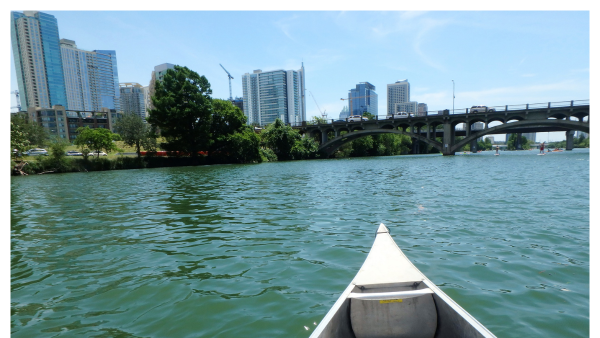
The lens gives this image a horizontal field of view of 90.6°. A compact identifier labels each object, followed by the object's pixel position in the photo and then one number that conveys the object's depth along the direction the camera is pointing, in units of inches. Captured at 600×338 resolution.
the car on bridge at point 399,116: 3036.4
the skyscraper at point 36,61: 7017.7
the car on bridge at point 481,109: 2591.0
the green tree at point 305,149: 2918.3
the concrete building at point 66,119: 4781.0
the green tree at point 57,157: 1643.7
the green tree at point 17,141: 1248.8
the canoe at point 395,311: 127.9
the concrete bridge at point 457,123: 2272.4
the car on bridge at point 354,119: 3296.8
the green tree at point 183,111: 2081.7
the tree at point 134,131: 2129.7
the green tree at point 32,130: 1706.8
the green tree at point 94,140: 1862.7
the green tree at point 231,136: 2288.4
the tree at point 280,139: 2827.3
